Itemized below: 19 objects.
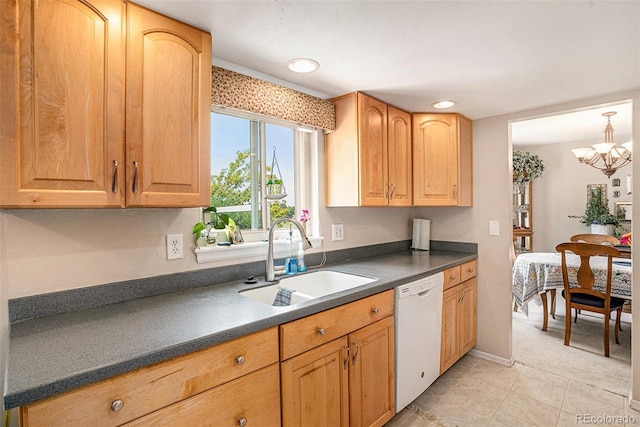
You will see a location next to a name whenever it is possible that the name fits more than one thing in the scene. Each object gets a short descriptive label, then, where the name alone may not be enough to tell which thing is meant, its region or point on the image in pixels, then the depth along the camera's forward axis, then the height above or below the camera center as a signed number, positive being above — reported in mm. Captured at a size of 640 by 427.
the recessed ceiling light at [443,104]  2350 +821
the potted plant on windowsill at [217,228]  1719 -66
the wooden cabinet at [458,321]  2301 -831
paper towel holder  3002 -189
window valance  1634 +670
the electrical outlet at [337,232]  2377 -128
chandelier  3312 +645
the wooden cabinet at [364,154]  2137 +423
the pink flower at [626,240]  3634 -315
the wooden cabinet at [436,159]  2605 +448
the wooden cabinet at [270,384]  877 -584
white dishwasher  1854 -751
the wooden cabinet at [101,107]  981 +389
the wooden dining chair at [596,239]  3488 -292
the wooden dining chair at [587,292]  2713 -715
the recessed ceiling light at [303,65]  1680 +811
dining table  3016 -603
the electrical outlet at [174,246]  1561 -149
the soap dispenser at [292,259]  1941 -269
